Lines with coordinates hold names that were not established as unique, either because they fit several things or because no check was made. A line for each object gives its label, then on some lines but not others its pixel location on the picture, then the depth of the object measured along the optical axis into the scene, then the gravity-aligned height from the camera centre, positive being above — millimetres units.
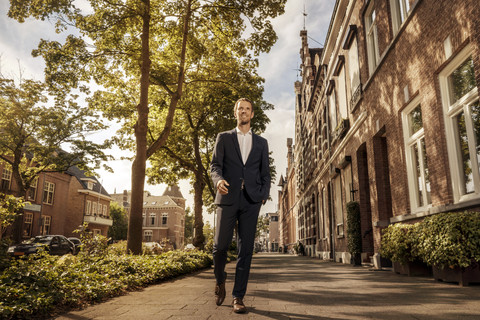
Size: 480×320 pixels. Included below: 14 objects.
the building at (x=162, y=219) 76062 +3228
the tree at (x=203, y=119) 15555 +5952
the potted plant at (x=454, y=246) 5004 -166
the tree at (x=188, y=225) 91400 +2350
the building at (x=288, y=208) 46875 +3764
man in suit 3801 +461
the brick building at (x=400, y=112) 5922 +2844
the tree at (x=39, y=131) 20578 +6242
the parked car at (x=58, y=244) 20409 -542
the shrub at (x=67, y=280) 3588 -623
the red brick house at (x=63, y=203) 32406 +3448
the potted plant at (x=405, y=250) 6973 -316
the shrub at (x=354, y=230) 11555 +131
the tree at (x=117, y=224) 63938 +1869
